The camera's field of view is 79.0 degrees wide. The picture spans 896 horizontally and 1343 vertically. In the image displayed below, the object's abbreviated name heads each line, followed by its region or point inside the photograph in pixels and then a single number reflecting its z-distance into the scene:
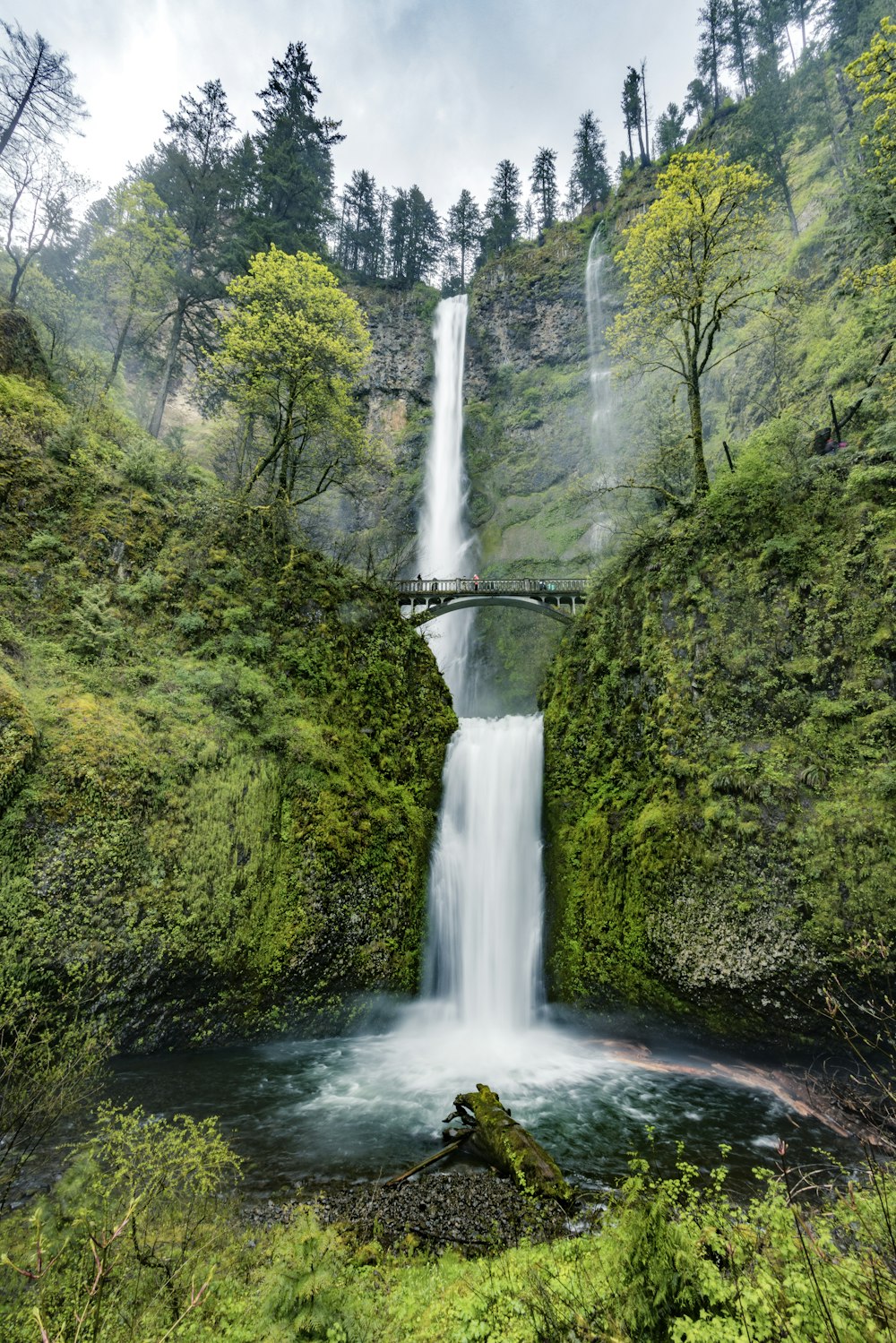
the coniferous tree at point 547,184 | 50.75
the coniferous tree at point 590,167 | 44.75
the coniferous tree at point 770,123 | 28.10
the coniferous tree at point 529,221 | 52.75
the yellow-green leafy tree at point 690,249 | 13.10
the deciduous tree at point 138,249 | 18.77
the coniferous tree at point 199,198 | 20.06
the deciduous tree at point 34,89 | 16.66
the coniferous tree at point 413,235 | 45.22
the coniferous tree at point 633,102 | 47.72
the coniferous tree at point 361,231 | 45.28
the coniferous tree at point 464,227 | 51.45
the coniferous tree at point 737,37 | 39.00
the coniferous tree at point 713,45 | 39.53
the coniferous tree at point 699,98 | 39.78
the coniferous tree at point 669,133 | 39.56
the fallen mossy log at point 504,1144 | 5.88
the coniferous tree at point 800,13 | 34.72
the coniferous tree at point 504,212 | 44.91
